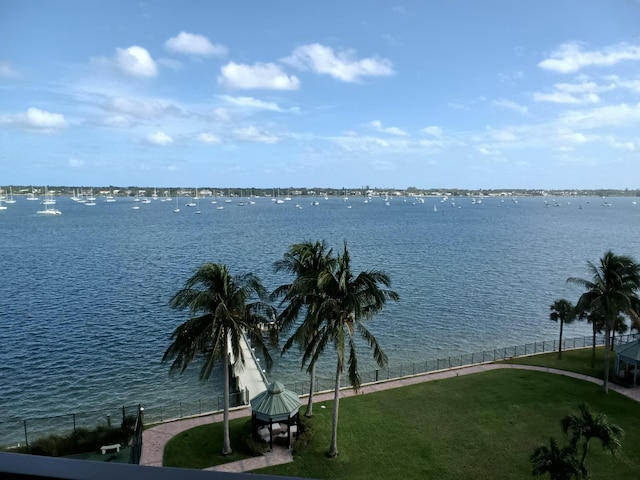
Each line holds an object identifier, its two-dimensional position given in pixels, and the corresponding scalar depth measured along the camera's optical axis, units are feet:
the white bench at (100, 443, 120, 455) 86.94
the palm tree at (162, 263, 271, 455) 78.23
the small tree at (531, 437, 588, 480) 63.21
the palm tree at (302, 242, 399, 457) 76.07
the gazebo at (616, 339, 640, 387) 114.82
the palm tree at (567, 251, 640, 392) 106.03
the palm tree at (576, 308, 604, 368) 123.26
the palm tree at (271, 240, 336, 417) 80.44
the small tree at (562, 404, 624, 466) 69.05
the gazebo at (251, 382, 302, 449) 85.25
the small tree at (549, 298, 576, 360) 132.67
